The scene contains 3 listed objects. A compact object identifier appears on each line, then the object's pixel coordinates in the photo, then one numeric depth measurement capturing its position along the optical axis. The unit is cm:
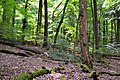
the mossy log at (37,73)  356
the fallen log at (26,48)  867
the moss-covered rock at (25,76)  346
